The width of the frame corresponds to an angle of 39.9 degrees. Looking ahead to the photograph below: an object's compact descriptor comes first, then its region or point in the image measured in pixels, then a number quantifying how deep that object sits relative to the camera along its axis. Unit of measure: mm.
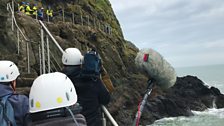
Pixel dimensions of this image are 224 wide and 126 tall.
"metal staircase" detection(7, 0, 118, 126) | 3332
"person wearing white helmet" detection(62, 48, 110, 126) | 3477
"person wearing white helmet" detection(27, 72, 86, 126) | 2270
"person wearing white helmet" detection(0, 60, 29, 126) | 2660
